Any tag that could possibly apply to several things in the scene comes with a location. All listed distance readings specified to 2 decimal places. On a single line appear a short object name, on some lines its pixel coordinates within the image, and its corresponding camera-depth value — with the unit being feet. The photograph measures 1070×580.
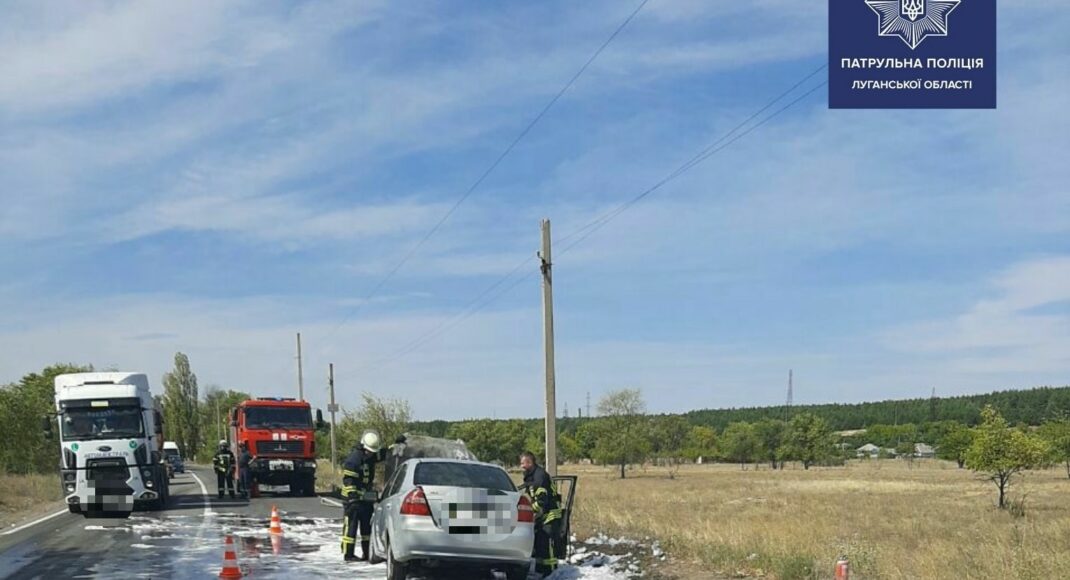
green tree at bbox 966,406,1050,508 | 142.20
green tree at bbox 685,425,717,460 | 462.60
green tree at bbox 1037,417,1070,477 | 234.79
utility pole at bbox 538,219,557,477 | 69.56
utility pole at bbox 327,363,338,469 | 162.20
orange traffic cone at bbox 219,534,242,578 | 41.50
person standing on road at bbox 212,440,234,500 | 101.14
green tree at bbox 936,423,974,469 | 227.20
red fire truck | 103.76
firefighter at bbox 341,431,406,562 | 47.23
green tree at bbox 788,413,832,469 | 374.22
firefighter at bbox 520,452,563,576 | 42.32
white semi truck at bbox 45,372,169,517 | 79.87
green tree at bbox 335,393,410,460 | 159.74
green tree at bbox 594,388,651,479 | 316.60
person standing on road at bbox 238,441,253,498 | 100.58
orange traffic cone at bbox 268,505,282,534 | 60.95
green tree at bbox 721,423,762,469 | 423.23
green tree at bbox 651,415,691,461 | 367.04
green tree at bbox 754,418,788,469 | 397.15
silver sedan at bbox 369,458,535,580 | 37.45
